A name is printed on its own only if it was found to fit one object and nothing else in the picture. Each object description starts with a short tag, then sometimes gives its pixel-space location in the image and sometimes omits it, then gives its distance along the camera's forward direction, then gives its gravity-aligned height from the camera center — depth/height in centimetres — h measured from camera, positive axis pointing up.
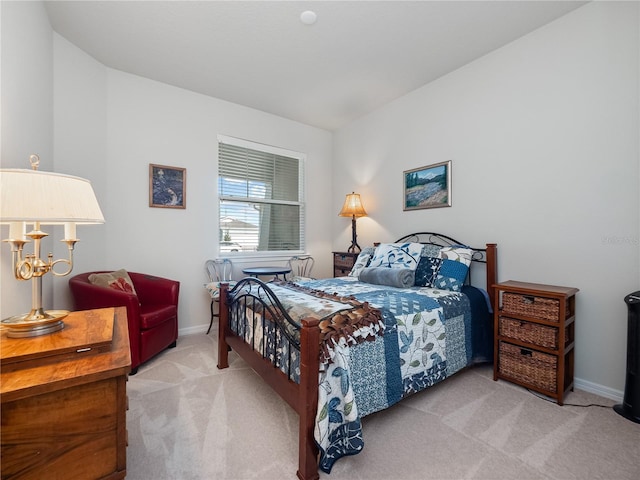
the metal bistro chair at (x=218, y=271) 356 -43
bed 138 -60
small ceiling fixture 224 +176
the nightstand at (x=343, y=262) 378 -33
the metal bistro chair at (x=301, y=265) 437 -43
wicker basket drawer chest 198 -72
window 379 +57
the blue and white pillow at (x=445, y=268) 251 -27
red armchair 229 -64
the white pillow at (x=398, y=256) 278 -18
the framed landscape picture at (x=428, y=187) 310 +60
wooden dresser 74 -48
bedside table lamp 389 +39
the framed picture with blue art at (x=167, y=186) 323 +58
